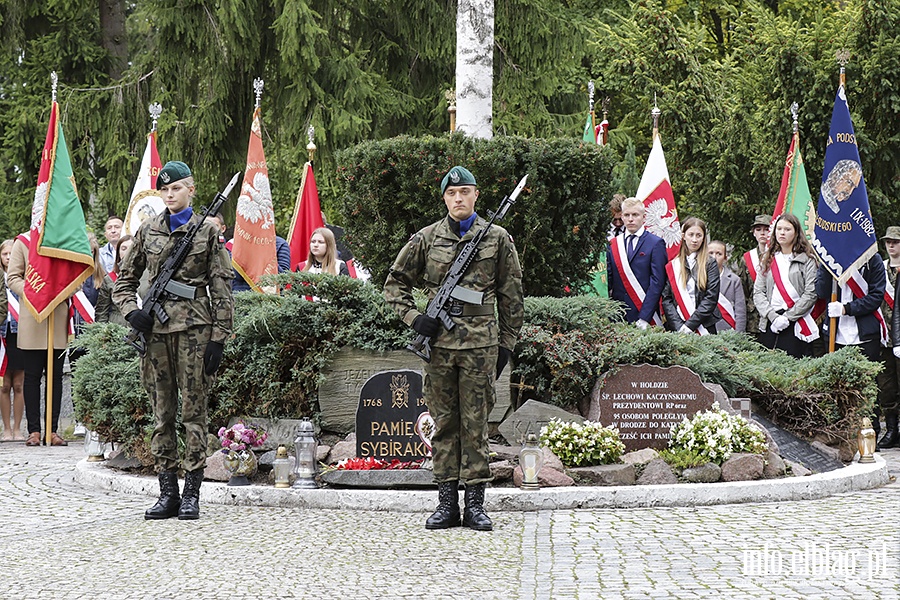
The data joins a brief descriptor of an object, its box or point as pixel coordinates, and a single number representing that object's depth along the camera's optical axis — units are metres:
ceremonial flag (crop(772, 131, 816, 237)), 14.66
